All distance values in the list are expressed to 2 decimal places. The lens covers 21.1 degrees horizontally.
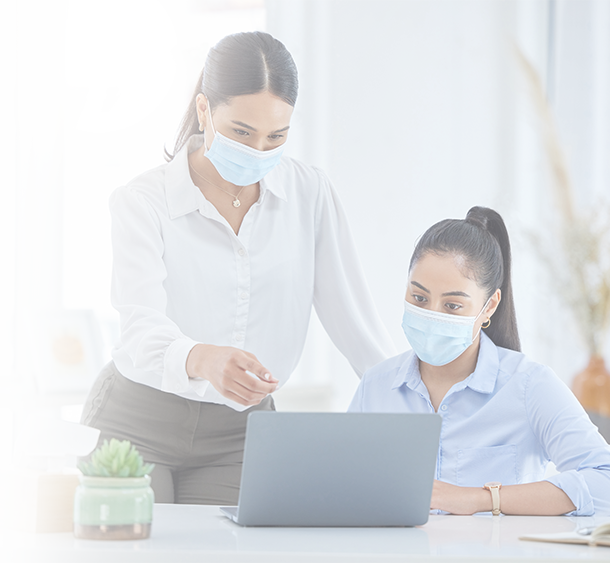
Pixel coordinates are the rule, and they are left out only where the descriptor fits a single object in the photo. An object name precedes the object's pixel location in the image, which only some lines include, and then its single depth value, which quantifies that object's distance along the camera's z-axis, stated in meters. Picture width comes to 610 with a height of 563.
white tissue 2.73
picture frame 4.74
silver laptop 2.62
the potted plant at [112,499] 2.56
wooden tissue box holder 2.65
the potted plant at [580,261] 5.68
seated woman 3.12
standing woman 3.27
